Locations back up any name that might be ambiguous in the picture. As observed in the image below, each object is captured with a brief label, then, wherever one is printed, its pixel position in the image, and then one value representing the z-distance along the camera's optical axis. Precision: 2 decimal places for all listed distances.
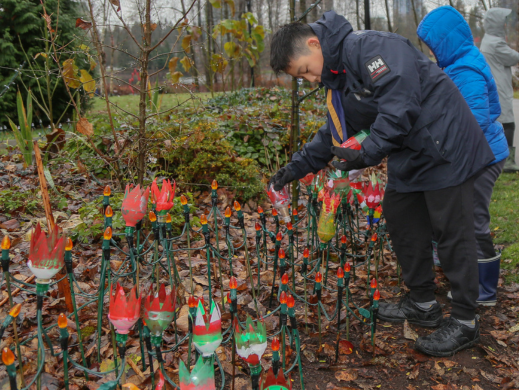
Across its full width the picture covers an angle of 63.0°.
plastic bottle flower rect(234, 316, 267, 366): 1.31
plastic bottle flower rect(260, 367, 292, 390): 1.18
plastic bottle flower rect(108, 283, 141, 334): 1.38
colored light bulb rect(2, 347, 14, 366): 1.03
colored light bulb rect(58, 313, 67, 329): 1.23
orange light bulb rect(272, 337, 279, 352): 1.28
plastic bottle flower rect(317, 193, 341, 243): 2.14
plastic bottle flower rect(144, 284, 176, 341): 1.43
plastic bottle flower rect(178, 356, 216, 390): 1.16
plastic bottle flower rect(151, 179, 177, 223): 2.05
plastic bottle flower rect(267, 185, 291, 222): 2.56
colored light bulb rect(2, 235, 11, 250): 1.40
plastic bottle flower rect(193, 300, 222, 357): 1.30
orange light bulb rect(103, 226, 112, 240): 1.64
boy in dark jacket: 1.77
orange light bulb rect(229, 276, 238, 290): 1.44
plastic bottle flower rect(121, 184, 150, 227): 1.85
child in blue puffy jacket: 2.37
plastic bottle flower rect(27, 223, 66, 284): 1.42
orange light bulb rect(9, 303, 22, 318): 1.23
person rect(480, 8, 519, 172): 4.45
